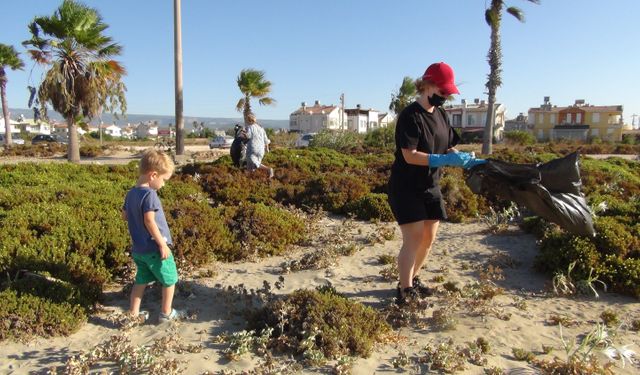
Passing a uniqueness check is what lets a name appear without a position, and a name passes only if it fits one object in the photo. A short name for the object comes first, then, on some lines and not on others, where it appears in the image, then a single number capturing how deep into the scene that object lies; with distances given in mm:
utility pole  16469
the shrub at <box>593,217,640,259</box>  4758
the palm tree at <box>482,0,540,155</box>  21484
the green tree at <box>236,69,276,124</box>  24625
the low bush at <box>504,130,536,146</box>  37469
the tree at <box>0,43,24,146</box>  32969
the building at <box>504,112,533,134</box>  76481
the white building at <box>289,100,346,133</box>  85562
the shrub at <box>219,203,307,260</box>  5488
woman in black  3424
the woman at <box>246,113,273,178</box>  9625
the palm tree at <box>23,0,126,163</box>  15383
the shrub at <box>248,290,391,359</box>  3254
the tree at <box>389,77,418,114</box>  35453
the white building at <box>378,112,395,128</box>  92188
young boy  3428
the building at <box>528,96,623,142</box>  67500
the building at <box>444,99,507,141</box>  69438
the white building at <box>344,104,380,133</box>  83938
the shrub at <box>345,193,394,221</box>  7211
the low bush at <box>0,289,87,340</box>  3383
